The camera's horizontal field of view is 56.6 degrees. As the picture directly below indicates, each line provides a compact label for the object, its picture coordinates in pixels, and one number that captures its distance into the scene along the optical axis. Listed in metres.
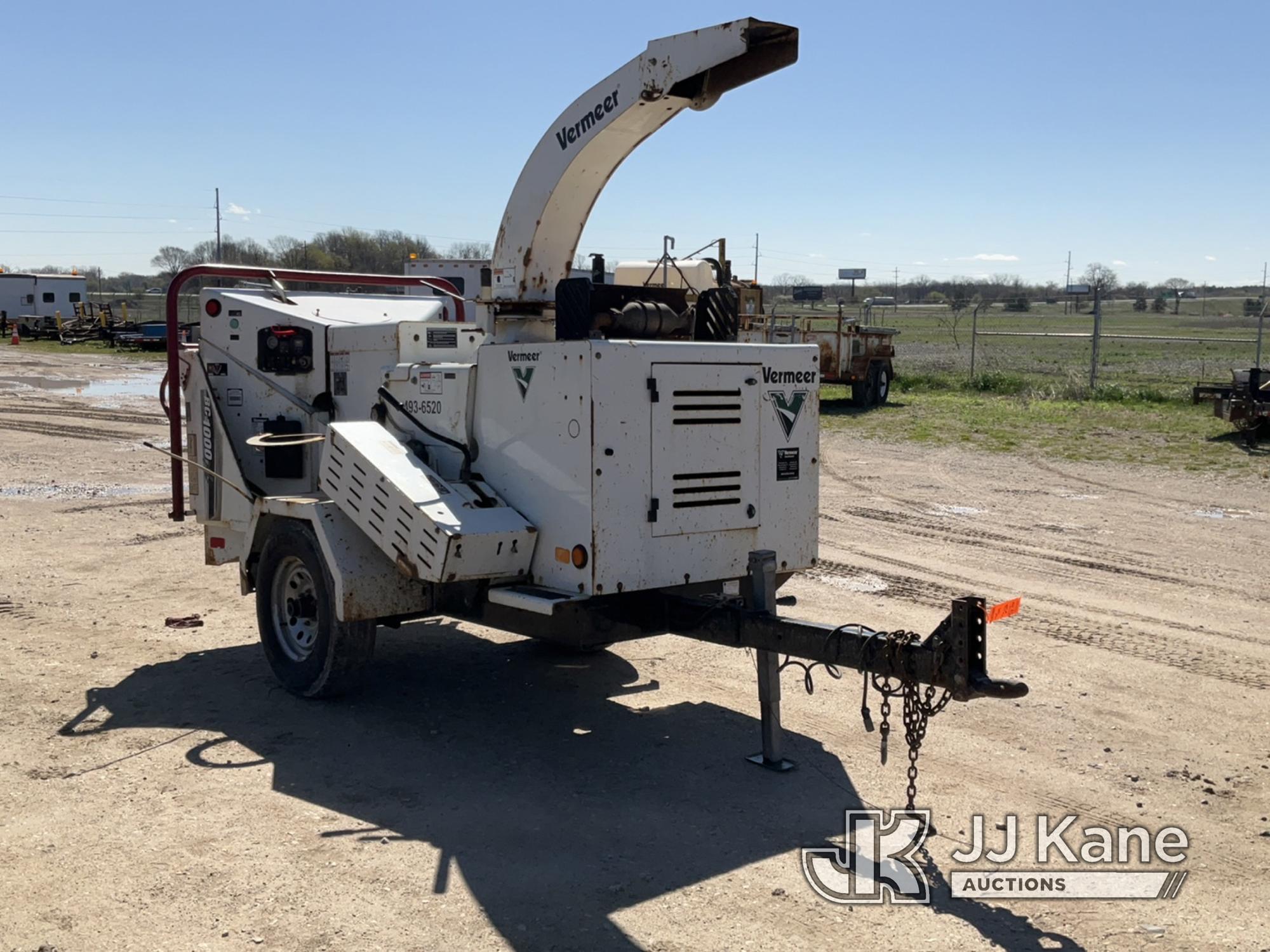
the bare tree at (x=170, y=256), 80.75
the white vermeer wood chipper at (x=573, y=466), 5.69
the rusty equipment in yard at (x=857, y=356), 24.27
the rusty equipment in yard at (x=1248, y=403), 17.14
